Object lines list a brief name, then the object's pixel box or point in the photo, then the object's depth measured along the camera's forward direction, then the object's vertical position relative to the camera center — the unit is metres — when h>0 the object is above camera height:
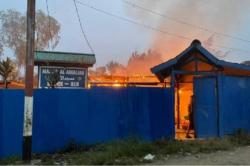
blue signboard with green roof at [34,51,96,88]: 10.93 +1.14
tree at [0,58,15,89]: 9.44 +0.88
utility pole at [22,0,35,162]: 7.49 +0.22
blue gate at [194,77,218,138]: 10.30 -0.45
